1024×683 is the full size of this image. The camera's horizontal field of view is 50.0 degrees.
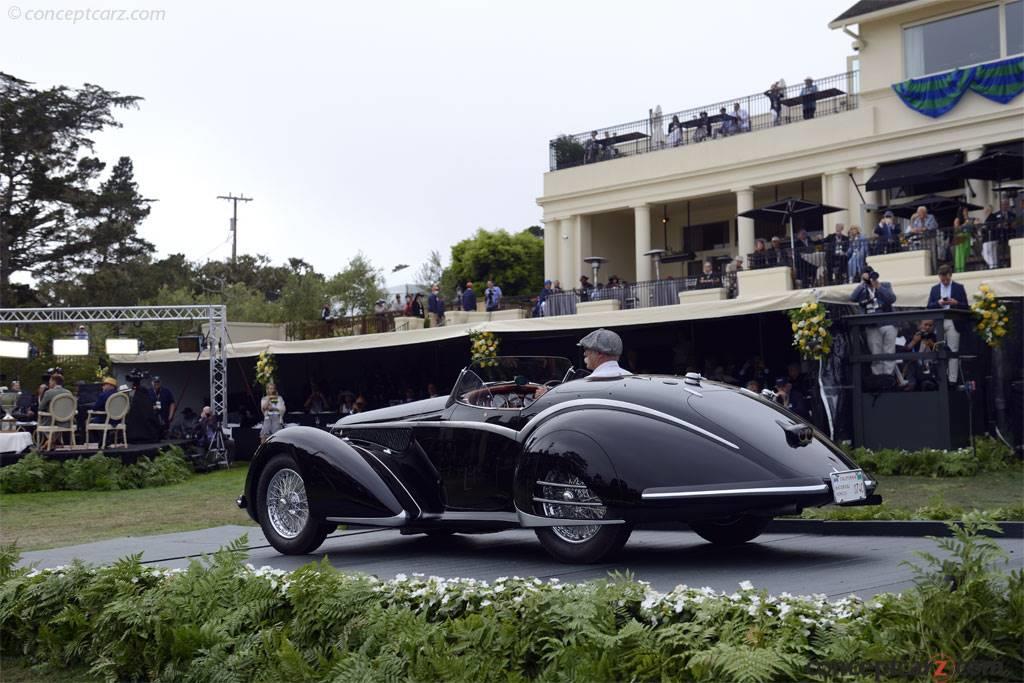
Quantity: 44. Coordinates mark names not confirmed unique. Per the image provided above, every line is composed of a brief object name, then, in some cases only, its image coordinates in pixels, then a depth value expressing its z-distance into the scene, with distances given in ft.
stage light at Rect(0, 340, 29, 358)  84.23
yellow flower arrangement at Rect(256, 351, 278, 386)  87.15
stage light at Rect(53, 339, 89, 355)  91.86
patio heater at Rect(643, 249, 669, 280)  111.34
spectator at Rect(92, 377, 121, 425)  70.13
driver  25.99
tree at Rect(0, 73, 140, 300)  153.38
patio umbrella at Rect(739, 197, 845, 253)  73.92
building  90.17
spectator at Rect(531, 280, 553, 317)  91.46
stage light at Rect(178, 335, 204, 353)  98.89
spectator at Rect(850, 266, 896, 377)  49.32
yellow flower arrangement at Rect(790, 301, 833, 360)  50.80
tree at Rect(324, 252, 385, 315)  174.91
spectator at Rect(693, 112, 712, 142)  108.47
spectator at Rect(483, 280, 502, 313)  99.76
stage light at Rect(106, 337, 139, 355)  92.99
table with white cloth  61.67
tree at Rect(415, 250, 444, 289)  196.31
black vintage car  21.80
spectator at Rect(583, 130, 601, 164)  119.65
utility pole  226.79
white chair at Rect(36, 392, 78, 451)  65.51
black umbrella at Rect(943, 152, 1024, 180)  70.18
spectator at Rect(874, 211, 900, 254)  68.80
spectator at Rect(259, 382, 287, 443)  74.74
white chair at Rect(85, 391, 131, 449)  67.31
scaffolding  73.05
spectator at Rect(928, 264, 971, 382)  48.19
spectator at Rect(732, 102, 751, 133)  105.40
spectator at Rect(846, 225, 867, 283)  67.08
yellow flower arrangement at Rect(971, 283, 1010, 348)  48.57
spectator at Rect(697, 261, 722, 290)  80.89
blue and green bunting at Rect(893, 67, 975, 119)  88.79
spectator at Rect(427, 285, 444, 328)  94.89
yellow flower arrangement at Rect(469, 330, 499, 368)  74.08
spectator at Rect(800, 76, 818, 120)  100.11
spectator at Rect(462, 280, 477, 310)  98.94
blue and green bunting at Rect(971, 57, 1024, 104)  85.46
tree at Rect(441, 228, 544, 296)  164.76
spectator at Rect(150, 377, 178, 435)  87.15
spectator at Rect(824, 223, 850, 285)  70.44
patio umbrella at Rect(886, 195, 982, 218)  71.36
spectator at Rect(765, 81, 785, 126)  102.37
